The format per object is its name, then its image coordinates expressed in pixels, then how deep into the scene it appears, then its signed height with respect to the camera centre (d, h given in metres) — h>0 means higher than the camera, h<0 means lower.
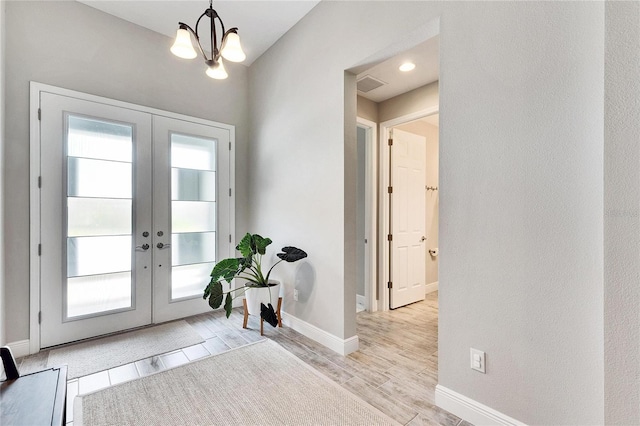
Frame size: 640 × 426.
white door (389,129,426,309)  3.78 -0.07
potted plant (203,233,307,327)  2.64 -0.55
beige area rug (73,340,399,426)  1.70 -1.21
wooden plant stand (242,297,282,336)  3.02 -1.05
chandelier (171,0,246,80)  1.96 +1.16
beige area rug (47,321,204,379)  2.31 -1.20
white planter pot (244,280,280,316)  2.96 -0.86
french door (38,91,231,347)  2.60 -0.01
